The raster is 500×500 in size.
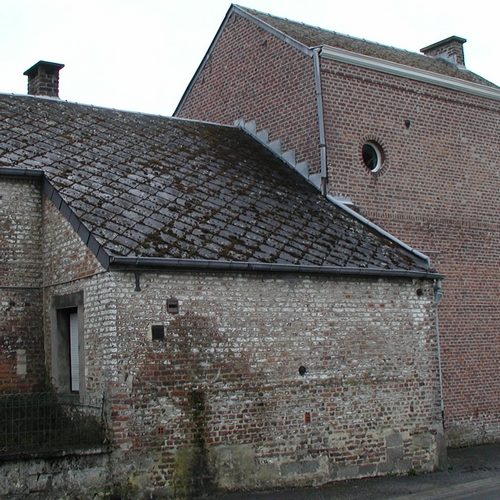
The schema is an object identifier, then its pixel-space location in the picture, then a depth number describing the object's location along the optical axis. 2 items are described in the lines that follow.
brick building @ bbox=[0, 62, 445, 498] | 10.55
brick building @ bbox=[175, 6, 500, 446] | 15.66
